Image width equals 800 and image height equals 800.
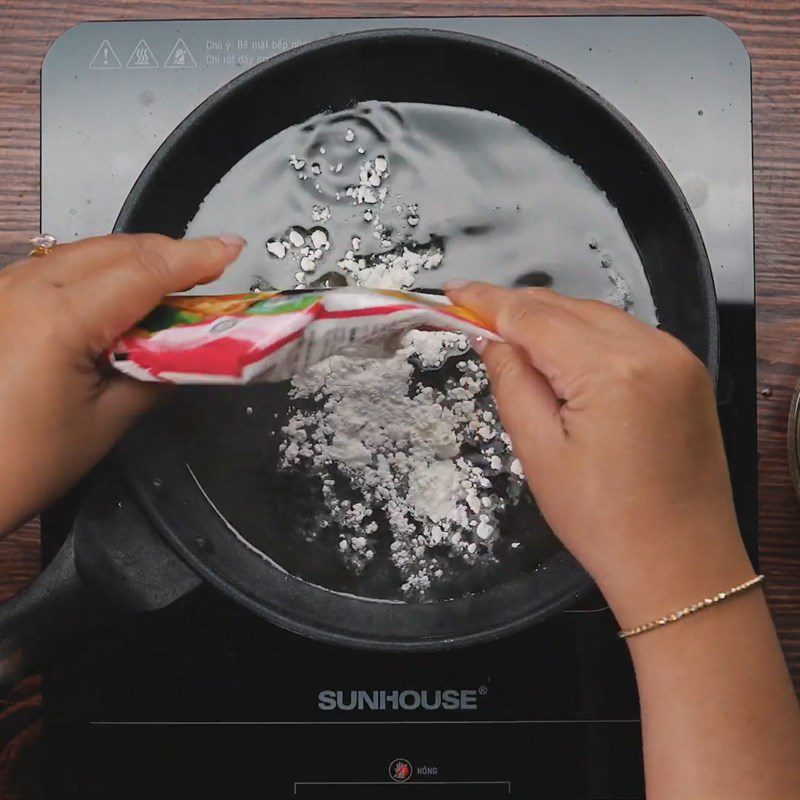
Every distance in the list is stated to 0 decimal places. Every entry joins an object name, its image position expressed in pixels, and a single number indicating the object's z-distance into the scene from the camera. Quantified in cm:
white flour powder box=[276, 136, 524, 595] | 53
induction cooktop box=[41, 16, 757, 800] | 54
